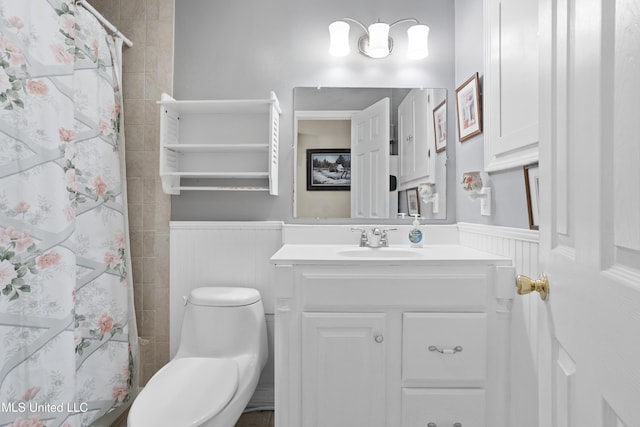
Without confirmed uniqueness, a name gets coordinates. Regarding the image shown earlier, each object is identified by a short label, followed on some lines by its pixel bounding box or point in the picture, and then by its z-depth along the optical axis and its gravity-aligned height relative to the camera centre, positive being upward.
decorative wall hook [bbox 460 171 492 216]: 1.52 +0.08
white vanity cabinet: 1.32 -0.51
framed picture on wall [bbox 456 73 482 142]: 1.60 +0.48
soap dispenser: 1.80 -0.14
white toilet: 1.16 -0.65
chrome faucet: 1.78 -0.15
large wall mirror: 1.89 +0.31
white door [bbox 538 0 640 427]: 0.41 +0.00
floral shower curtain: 1.10 -0.03
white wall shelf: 1.90 +0.37
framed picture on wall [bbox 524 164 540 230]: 1.18 +0.06
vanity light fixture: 1.85 +0.90
